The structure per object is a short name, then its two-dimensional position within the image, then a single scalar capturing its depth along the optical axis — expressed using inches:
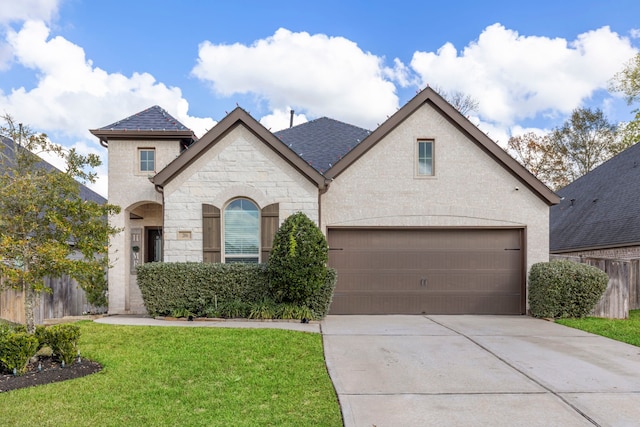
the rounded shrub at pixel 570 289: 459.8
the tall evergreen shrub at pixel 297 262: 424.5
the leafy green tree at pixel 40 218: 278.7
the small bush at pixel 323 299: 442.0
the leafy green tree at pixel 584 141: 1322.6
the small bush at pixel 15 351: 249.0
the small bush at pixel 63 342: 266.2
